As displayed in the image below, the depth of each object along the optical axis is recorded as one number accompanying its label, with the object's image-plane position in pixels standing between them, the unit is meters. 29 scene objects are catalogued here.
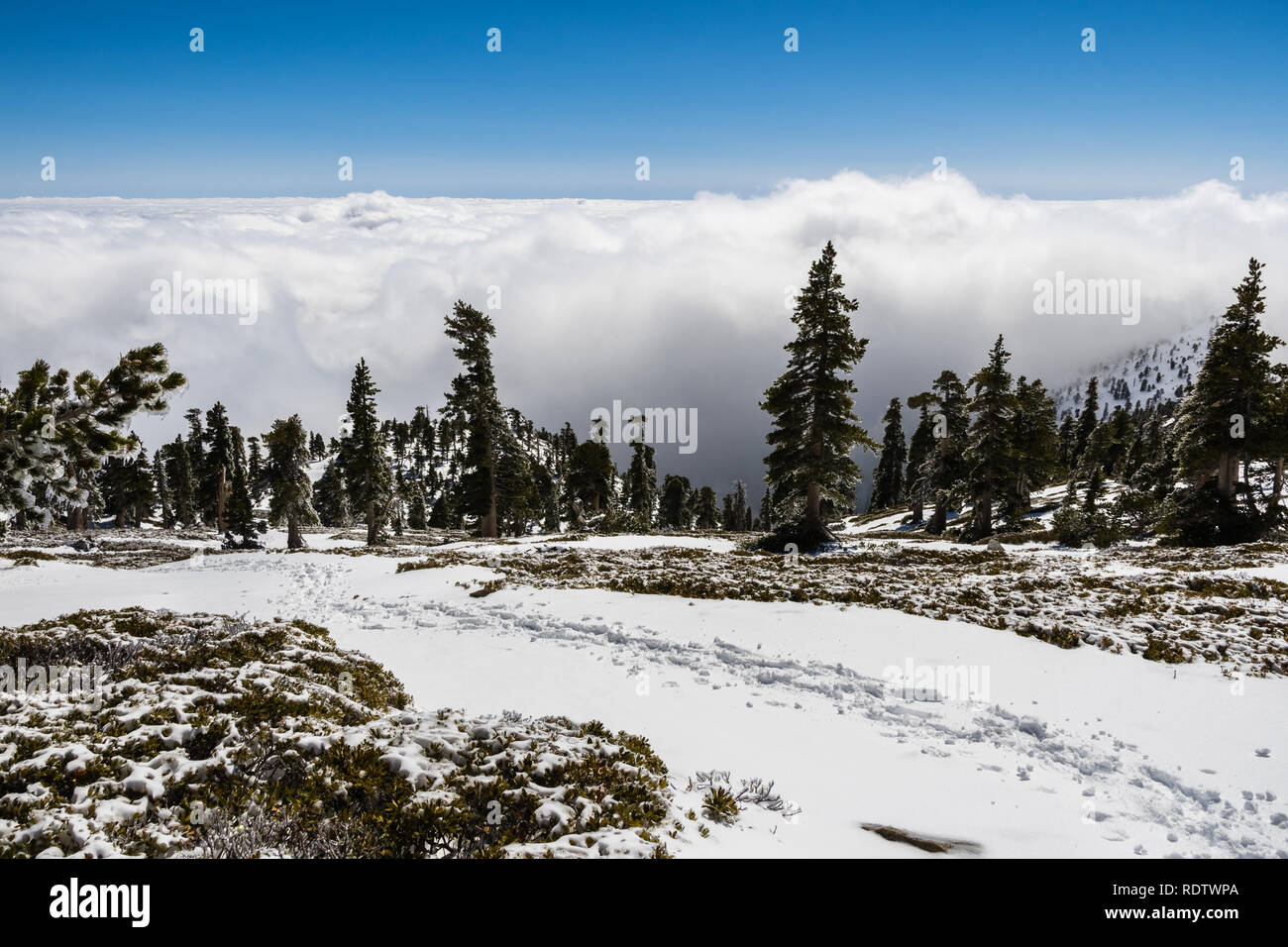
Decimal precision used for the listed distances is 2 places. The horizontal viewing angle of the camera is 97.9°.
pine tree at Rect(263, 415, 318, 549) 39.66
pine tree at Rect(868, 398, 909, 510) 72.94
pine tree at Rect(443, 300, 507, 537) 37.69
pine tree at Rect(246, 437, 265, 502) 121.19
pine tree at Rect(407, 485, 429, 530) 88.12
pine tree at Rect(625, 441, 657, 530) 60.94
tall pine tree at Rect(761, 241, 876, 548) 29.91
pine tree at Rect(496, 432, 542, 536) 39.84
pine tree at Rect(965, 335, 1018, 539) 37.09
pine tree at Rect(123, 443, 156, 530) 66.50
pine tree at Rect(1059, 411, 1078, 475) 82.25
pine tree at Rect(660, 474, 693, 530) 85.31
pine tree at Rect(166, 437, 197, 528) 77.31
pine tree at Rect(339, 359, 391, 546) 40.69
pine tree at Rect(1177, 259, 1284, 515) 27.62
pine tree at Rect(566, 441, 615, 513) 56.09
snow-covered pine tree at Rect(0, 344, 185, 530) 11.83
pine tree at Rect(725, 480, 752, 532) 111.38
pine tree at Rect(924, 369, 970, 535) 41.94
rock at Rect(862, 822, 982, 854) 5.44
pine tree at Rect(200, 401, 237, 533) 53.44
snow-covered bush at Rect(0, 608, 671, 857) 4.59
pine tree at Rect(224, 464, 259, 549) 41.44
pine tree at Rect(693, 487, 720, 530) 94.56
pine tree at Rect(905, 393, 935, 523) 44.57
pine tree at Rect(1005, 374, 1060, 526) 44.06
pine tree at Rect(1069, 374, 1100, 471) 77.81
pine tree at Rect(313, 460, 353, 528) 90.00
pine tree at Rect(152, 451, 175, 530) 84.93
